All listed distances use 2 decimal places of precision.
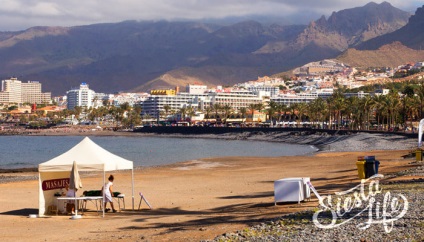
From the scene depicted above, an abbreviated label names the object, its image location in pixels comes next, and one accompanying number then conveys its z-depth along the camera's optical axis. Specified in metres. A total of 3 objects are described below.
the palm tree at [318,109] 144.25
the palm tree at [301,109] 159.38
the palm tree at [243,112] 194.93
